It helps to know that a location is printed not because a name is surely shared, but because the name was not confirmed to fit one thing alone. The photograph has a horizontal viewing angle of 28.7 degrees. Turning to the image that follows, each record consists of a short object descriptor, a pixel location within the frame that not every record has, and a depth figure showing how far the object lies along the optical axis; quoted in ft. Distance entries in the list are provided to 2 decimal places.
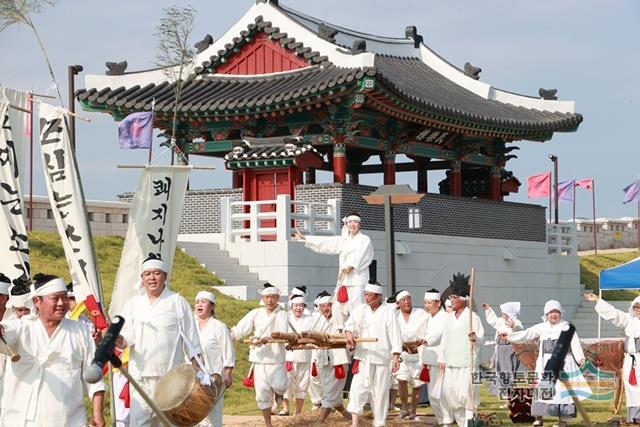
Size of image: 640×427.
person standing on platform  49.70
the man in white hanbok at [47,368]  28.68
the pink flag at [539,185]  125.39
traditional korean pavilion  82.12
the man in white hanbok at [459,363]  46.62
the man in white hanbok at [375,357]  45.96
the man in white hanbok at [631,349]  46.70
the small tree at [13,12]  42.14
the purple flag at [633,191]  138.82
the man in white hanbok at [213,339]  40.42
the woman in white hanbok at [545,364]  45.42
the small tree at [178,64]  78.38
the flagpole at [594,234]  151.86
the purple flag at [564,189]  139.54
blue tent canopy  73.61
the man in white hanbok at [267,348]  48.98
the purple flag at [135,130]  81.76
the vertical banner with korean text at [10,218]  41.55
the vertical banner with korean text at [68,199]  37.09
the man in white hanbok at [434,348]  48.39
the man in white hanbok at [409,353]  52.85
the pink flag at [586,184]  142.92
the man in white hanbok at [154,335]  32.94
